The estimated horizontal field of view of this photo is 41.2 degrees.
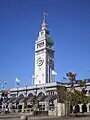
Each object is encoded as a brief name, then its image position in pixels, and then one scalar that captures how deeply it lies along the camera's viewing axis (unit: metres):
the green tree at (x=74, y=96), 32.36
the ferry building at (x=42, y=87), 54.19
